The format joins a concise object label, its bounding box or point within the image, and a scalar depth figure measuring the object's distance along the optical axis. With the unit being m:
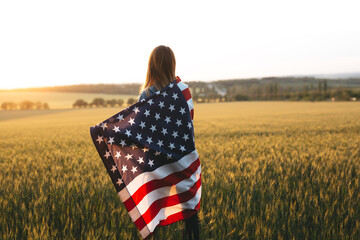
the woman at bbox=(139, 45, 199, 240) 3.05
